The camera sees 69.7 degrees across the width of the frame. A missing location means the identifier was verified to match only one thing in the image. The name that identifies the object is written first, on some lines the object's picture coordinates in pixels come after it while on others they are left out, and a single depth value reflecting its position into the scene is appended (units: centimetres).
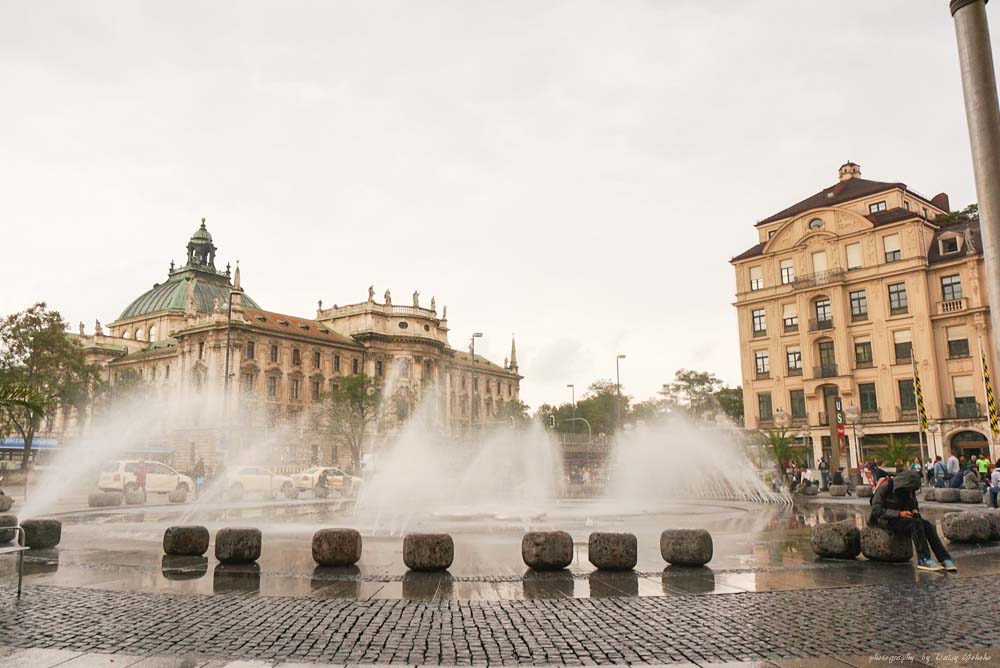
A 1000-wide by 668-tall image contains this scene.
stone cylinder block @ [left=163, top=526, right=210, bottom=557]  1176
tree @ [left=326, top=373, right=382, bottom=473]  6900
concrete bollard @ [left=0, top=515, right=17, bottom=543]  1329
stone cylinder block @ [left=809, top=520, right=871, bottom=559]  1098
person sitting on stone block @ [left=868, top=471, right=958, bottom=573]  990
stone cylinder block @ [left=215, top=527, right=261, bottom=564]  1105
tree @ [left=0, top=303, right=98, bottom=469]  4278
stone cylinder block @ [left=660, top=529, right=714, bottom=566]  1064
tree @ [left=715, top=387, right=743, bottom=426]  8338
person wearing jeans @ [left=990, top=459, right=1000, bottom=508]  1875
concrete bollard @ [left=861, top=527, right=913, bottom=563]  1051
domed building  7444
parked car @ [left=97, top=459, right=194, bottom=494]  3416
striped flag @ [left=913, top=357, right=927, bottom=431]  3350
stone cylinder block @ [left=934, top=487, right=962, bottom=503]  2347
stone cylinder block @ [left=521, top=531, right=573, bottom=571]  1047
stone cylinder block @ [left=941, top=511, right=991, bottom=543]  1270
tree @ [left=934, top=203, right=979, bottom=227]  5631
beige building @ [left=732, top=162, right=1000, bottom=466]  4800
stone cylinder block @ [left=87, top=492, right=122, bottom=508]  2614
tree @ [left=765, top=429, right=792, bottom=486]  3516
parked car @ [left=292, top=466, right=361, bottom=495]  4034
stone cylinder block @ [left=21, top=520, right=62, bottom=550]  1302
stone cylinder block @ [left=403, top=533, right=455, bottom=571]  1034
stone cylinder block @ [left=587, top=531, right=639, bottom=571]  1041
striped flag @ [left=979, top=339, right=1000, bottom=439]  2431
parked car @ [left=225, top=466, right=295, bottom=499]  3456
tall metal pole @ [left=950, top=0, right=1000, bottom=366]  866
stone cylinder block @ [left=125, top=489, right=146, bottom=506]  2817
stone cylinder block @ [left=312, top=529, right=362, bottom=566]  1073
